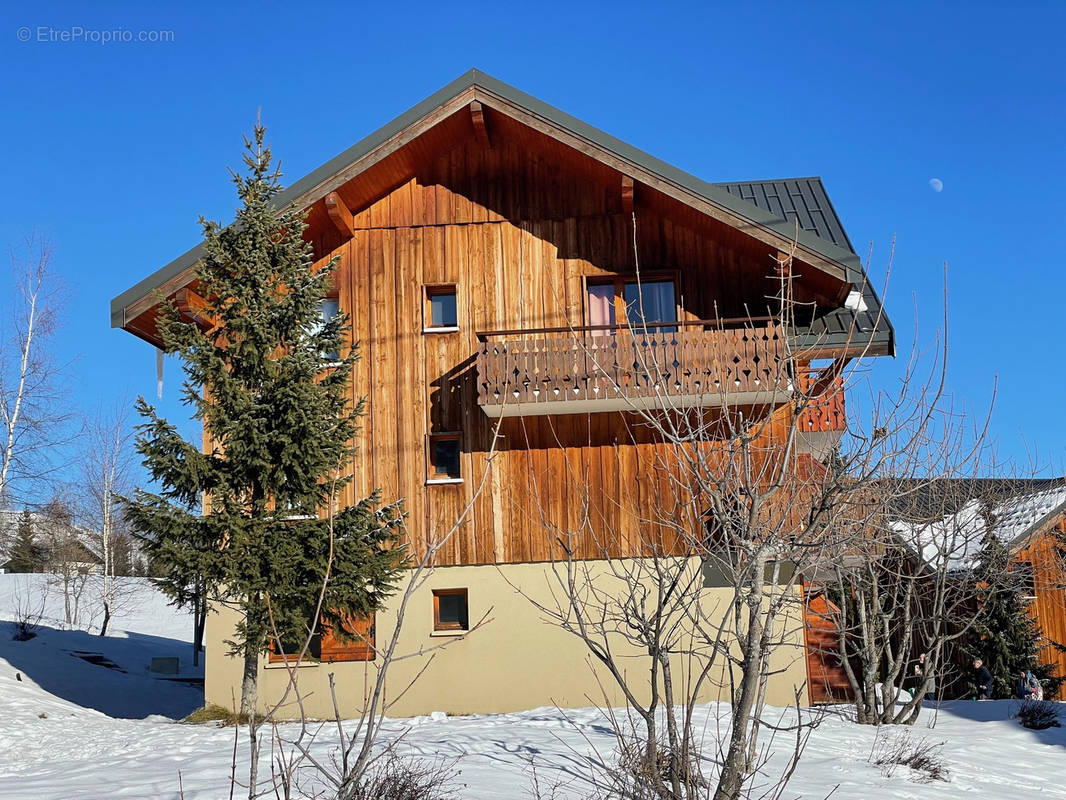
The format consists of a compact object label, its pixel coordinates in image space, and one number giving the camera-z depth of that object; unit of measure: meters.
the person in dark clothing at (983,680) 20.61
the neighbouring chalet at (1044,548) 23.71
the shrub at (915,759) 9.60
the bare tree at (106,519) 34.22
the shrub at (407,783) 6.91
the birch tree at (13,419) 25.20
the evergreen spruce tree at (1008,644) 22.70
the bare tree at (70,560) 38.12
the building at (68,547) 38.35
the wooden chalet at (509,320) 15.97
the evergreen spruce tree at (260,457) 13.20
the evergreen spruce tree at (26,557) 47.88
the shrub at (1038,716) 13.29
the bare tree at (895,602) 11.80
